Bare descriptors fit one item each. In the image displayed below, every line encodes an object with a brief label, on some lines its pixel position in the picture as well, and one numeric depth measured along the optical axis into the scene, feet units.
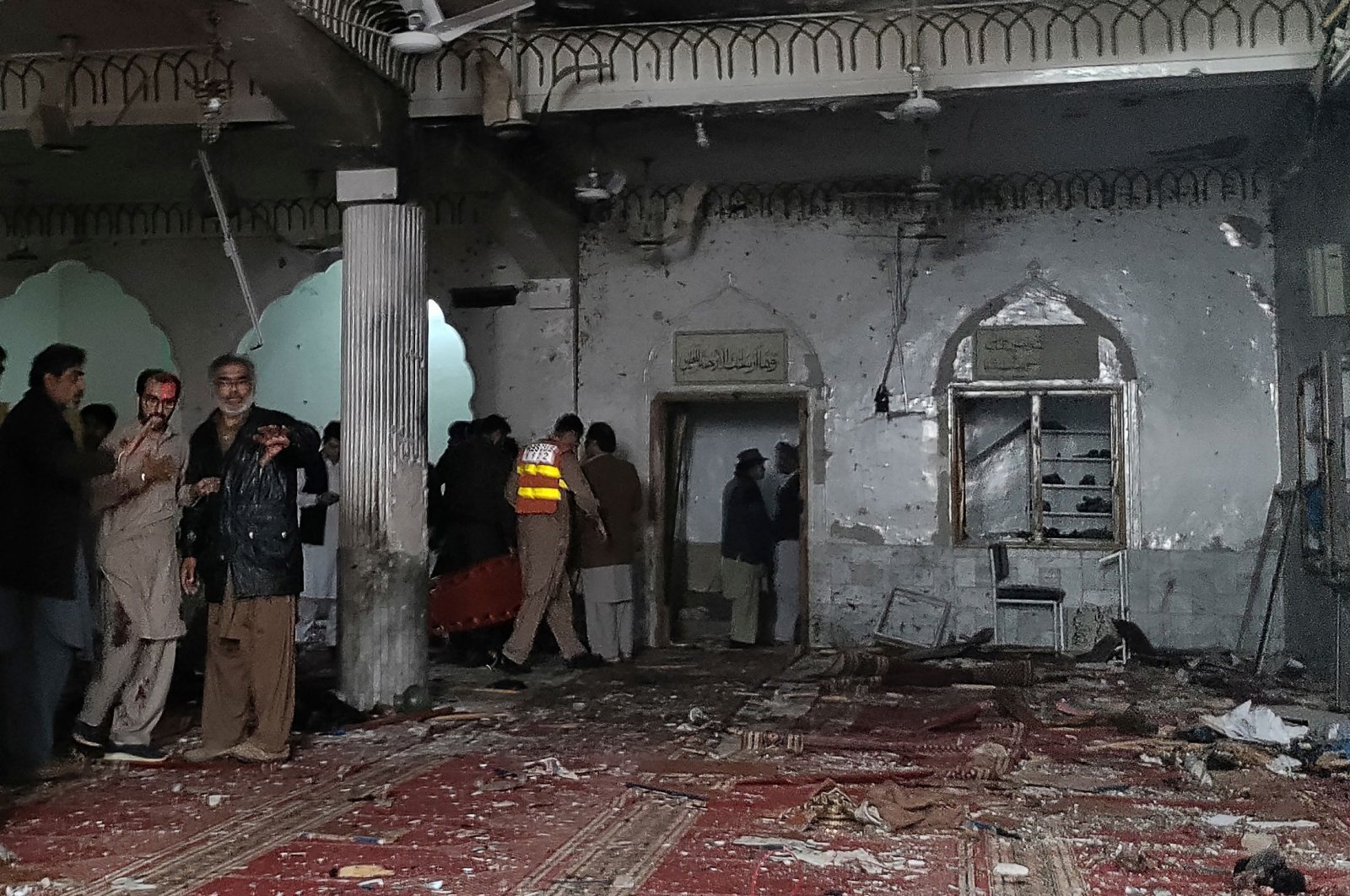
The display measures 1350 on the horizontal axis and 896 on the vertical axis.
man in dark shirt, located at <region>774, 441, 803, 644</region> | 30.58
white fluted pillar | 19.76
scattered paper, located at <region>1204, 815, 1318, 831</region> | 12.69
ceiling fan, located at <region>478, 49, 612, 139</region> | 20.26
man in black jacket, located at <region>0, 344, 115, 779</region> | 14.44
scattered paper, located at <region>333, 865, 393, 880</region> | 11.09
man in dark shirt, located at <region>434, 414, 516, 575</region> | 25.53
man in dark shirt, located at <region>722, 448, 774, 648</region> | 29.89
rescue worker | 24.32
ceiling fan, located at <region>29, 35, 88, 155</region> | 20.26
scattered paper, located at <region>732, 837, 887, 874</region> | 11.39
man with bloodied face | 15.97
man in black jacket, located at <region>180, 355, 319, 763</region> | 15.98
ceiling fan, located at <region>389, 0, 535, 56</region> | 17.37
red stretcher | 25.36
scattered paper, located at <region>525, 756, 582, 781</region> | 15.19
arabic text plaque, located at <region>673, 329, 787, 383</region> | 28.94
